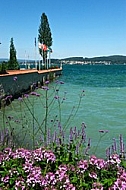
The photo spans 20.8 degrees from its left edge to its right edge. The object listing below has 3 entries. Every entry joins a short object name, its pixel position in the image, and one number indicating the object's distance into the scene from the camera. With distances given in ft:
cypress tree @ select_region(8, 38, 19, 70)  134.70
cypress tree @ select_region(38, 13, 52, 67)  186.19
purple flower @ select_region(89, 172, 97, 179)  8.25
